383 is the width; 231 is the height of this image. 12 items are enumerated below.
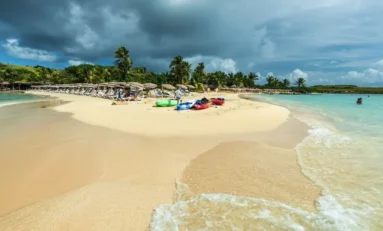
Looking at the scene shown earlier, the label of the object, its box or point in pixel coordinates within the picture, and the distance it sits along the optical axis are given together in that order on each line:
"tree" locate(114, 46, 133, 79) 65.31
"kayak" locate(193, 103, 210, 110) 22.89
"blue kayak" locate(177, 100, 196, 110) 22.60
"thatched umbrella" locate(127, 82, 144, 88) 37.91
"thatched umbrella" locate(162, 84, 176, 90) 48.84
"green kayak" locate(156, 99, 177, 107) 25.69
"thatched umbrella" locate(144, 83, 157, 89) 40.85
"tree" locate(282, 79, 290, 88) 126.75
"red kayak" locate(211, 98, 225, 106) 29.23
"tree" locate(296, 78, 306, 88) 129.76
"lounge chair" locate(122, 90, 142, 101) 32.88
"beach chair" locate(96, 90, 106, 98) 42.81
